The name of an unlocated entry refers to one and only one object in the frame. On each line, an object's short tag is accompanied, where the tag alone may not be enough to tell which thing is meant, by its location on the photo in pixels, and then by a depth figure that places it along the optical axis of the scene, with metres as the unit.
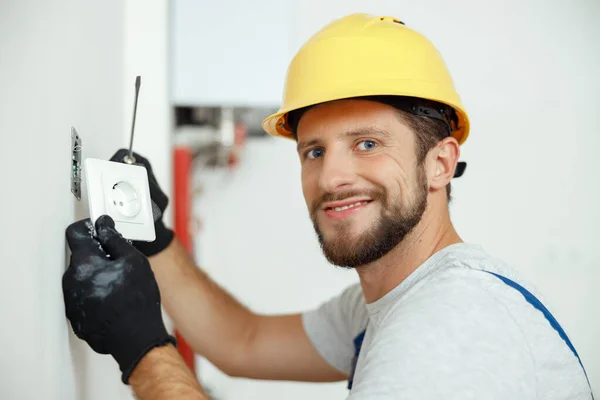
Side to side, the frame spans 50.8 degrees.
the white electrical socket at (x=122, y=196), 0.90
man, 0.86
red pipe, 2.17
